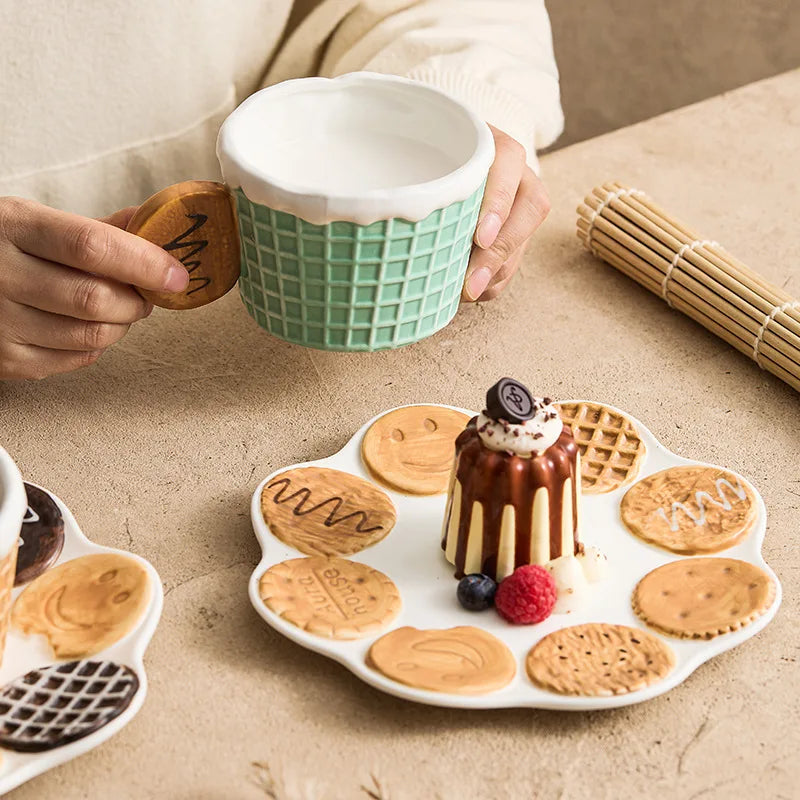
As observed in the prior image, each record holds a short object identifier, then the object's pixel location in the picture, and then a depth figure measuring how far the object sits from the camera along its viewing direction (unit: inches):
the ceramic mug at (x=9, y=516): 29.4
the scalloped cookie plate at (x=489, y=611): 30.8
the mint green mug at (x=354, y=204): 33.6
